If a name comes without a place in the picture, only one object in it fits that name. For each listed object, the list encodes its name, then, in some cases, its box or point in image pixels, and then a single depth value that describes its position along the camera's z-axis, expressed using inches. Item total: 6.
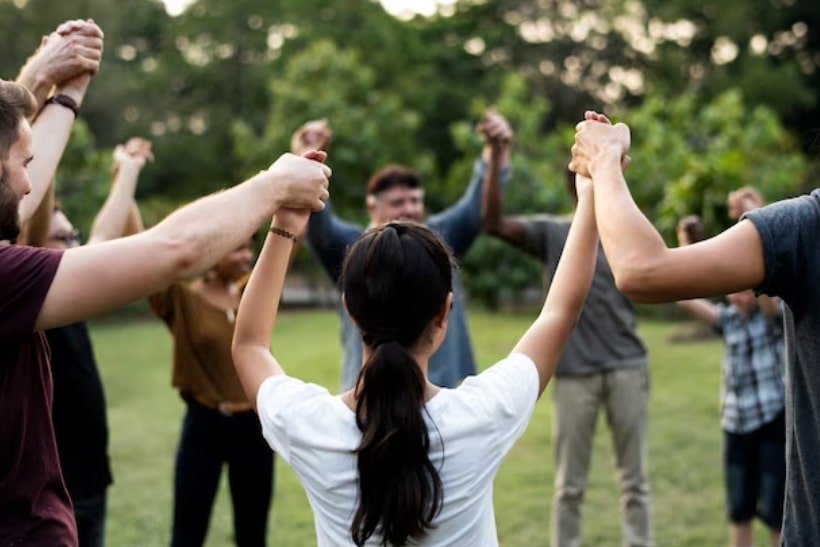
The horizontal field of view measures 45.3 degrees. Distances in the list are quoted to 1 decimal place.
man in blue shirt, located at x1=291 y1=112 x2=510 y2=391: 189.3
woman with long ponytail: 81.2
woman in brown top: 189.2
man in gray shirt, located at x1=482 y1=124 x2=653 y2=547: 215.8
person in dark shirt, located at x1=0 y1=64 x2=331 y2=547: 74.8
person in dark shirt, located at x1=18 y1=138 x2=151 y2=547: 170.1
